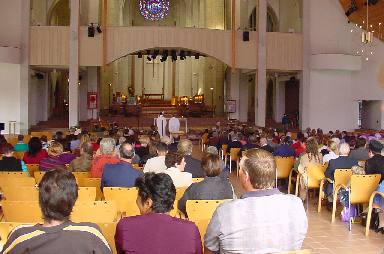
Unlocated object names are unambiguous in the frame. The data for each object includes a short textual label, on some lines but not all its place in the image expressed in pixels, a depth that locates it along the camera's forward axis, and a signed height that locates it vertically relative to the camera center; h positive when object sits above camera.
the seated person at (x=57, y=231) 2.27 -0.51
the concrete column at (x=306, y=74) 21.47 +1.66
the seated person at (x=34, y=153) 8.11 -0.61
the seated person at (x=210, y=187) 4.63 -0.65
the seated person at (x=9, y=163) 6.91 -0.64
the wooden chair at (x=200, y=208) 4.34 -0.78
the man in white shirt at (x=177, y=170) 5.63 -0.60
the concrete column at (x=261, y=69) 21.11 +1.82
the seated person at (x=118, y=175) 5.71 -0.66
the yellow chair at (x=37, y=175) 6.54 -0.76
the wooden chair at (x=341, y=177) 7.21 -0.86
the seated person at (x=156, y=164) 6.45 -0.61
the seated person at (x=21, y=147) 10.78 -0.68
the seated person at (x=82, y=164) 7.02 -0.66
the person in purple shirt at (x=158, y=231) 2.86 -0.64
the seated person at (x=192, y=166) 6.91 -0.70
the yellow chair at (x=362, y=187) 6.72 -0.94
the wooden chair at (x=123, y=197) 5.30 -0.84
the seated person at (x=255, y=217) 2.81 -0.55
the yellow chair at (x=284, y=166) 9.52 -0.94
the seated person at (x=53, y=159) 7.07 -0.61
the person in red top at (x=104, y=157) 6.63 -0.54
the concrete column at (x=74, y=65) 20.05 +1.87
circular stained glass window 32.94 +6.70
